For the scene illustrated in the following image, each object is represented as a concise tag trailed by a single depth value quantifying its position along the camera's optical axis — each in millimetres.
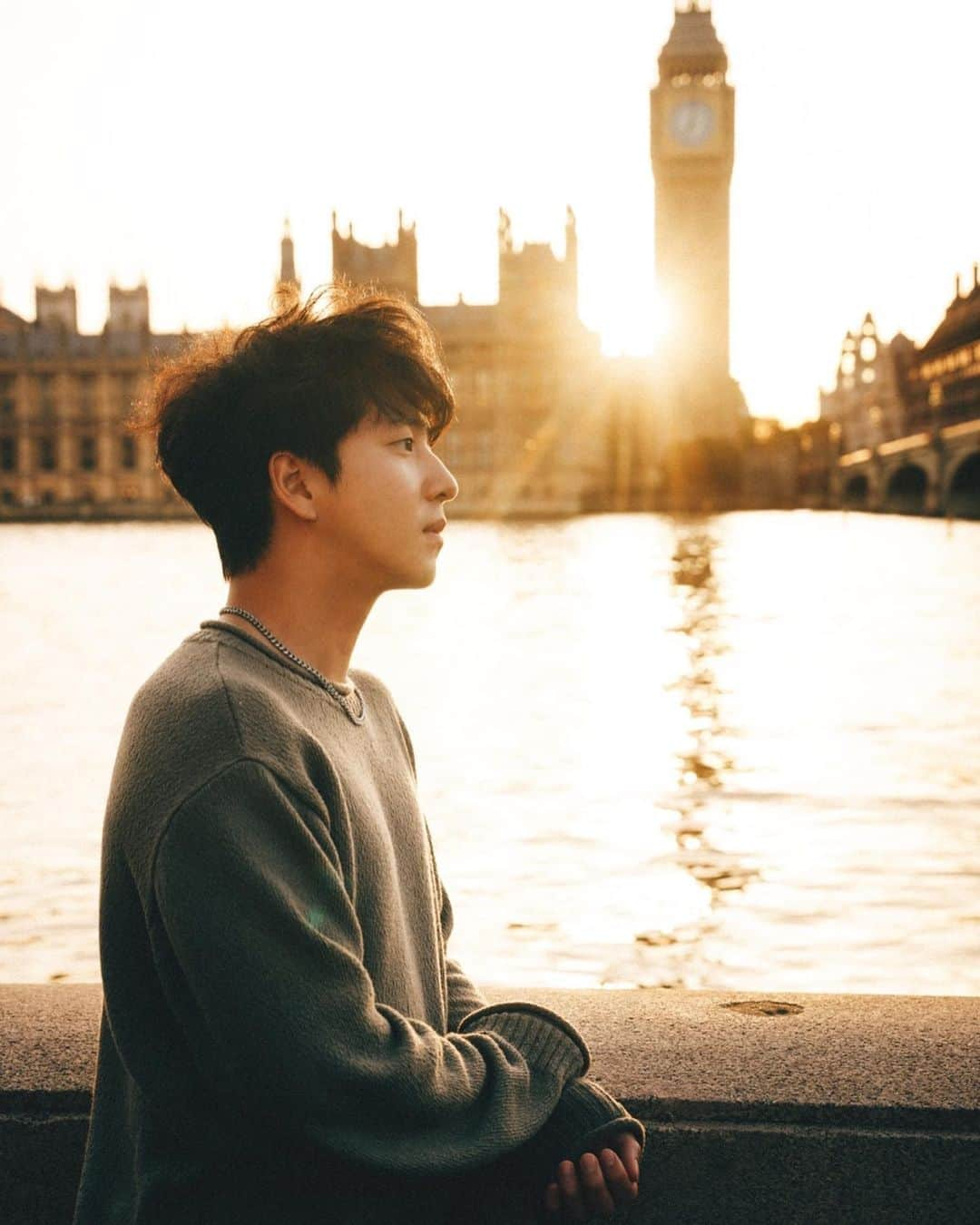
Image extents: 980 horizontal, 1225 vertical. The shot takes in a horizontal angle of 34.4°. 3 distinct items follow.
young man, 1268
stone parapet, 1670
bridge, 50022
